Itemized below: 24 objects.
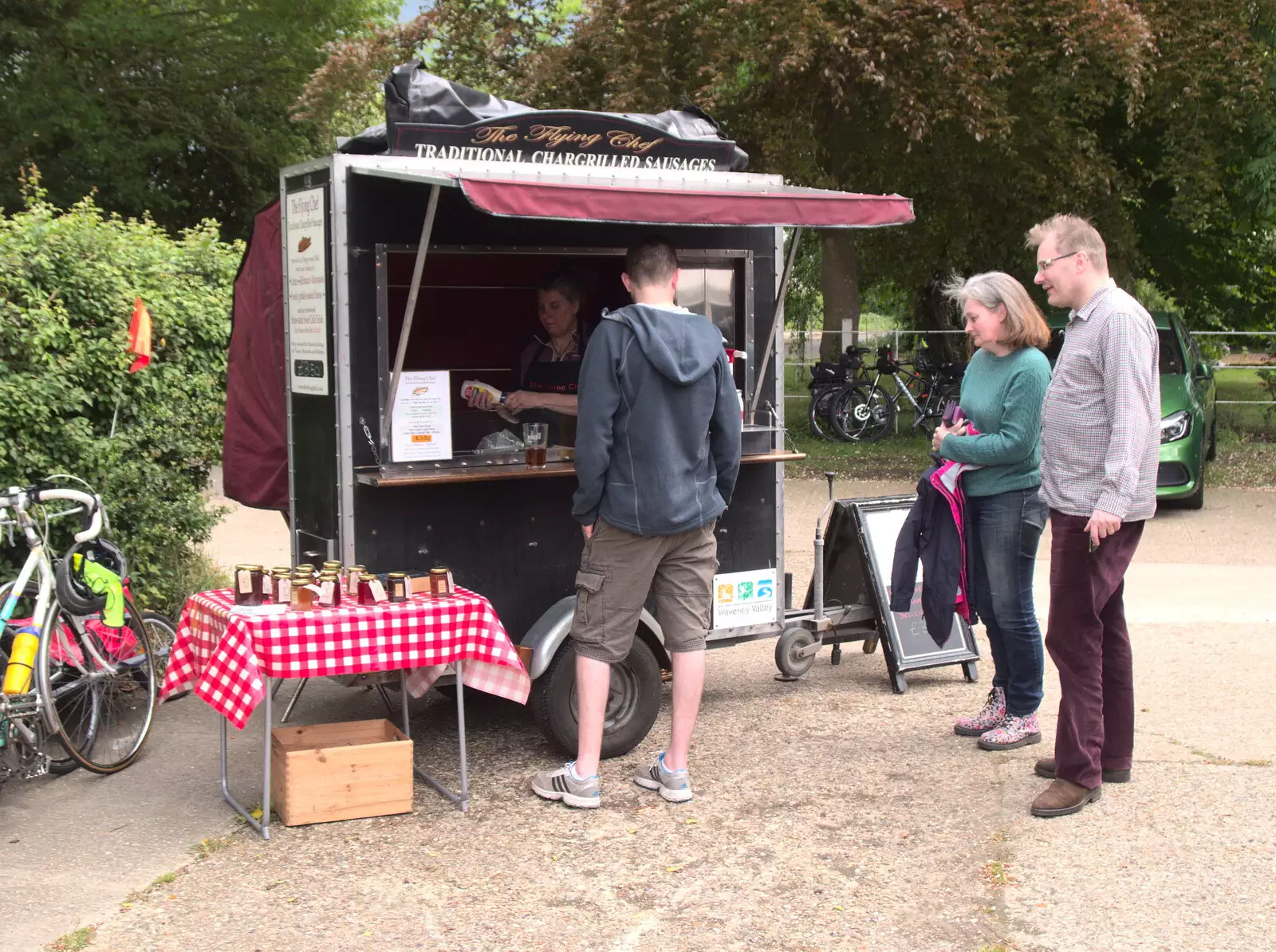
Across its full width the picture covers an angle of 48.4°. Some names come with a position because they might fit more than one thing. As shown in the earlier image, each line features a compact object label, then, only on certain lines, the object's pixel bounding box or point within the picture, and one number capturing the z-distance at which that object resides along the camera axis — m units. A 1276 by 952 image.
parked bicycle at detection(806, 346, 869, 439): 17.81
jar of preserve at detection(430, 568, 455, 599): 4.91
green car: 11.49
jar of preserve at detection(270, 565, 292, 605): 4.73
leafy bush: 5.62
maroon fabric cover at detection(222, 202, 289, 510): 5.80
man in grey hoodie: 4.74
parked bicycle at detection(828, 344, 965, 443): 17.75
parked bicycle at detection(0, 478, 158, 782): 4.91
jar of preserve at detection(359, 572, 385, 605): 4.79
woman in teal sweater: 5.32
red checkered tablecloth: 4.51
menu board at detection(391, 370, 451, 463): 5.29
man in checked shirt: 4.57
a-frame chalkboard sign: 6.53
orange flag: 5.76
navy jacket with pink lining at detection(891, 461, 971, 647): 5.60
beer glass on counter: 5.55
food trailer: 5.12
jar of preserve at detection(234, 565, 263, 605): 4.72
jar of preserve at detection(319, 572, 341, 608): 4.74
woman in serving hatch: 6.31
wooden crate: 4.72
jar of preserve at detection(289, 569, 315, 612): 4.70
